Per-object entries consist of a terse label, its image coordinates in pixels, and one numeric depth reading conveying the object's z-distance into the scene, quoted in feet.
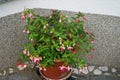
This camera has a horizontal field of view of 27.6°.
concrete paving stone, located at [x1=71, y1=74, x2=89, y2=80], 10.41
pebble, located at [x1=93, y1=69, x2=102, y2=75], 10.66
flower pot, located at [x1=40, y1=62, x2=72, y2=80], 9.34
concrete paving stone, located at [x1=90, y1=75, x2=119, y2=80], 10.43
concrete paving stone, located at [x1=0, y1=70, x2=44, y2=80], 10.34
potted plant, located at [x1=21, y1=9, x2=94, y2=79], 8.43
